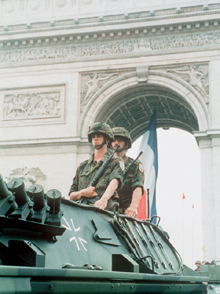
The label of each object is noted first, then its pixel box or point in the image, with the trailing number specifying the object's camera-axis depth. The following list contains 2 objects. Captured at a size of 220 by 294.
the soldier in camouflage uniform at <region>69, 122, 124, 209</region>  4.81
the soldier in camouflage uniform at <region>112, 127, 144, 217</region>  5.53
